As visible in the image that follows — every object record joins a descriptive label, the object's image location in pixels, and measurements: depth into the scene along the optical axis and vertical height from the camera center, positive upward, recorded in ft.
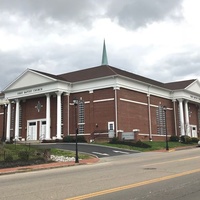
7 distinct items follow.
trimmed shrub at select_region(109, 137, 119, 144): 126.85 +0.15
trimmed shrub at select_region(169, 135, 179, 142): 161.28 +0.71
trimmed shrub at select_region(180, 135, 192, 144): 151.84 +0.12
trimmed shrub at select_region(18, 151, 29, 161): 76.62 -3.28
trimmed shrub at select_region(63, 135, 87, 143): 139.74 +0.91
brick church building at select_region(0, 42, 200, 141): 142.51 +16.46
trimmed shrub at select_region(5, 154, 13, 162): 73.92 -3.59
